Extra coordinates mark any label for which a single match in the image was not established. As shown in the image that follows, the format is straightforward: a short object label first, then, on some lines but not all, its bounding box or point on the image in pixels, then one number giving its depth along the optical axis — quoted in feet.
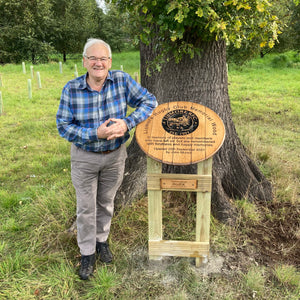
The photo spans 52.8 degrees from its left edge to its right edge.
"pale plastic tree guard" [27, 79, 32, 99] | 34.42
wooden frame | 8.26
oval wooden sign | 7.74
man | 7.91
